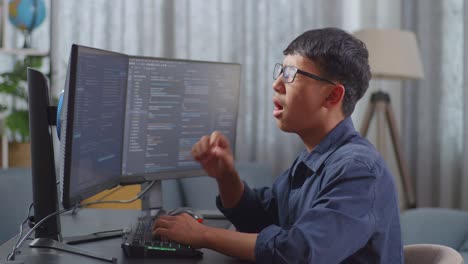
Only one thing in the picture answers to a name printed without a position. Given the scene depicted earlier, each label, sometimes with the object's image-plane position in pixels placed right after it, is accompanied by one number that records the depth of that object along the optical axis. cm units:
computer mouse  195
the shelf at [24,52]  408
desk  156
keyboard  157
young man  138
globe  416
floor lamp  391
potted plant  407
